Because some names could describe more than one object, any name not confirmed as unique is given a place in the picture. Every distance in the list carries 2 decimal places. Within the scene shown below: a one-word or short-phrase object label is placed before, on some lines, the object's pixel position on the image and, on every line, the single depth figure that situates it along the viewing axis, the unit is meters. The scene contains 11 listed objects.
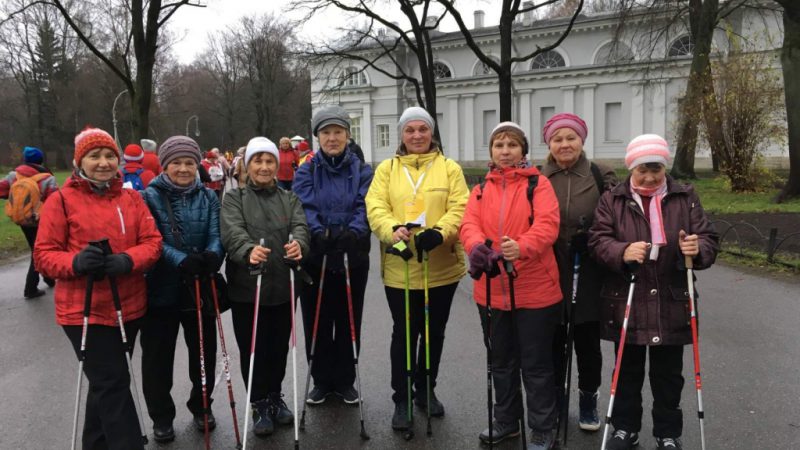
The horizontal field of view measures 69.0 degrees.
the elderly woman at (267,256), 3.86
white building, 33.38
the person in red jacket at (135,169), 7.95
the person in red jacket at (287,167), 13.45
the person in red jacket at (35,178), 8.03
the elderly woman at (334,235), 4.09
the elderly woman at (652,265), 3.38
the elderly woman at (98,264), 3.18
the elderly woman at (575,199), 3.72
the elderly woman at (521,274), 3.51
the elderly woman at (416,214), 3.96
